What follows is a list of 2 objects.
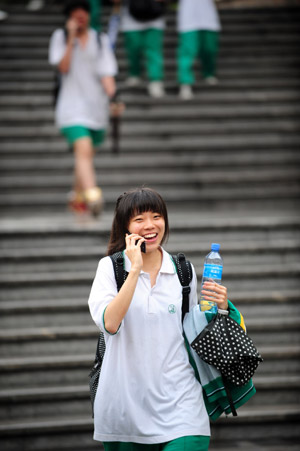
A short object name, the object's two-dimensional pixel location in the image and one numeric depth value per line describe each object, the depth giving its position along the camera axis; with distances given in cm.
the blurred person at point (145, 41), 1830
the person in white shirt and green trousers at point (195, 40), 1836
